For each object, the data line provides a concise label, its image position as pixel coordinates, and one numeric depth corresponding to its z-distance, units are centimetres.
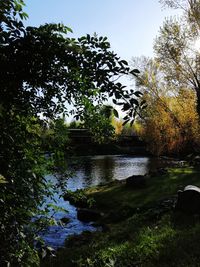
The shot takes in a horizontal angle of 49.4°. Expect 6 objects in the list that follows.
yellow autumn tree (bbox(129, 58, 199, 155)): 2594
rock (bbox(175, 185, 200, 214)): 867
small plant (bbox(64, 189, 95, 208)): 368
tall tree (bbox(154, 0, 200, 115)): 2163
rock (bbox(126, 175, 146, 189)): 1504
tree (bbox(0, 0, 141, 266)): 250
